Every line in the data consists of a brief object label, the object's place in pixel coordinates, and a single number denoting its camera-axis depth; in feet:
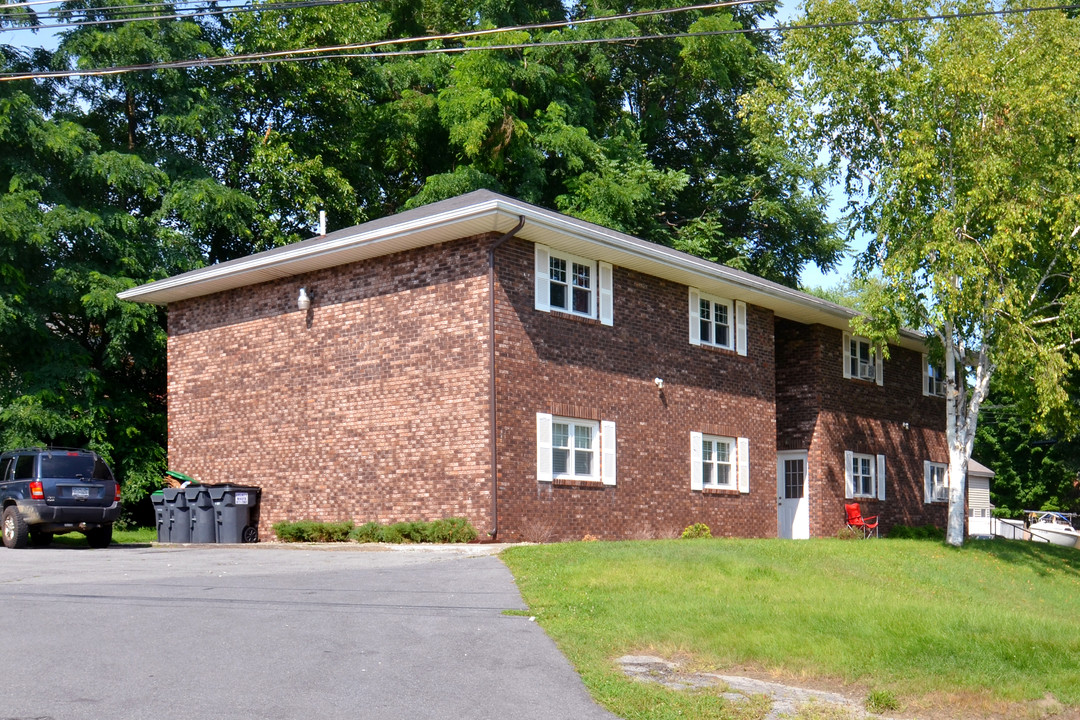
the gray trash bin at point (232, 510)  75.46
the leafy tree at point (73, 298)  93.20
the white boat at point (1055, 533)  135.74
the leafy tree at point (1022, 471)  201.98
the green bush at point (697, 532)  78.71
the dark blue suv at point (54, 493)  68.54
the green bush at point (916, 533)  99.04
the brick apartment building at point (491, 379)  68.03
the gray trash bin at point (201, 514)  76.07
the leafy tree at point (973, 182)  75.46
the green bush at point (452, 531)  65.98
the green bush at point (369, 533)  70.13
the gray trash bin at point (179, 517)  76.07
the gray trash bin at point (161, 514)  77.30
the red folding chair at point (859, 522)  93.09
